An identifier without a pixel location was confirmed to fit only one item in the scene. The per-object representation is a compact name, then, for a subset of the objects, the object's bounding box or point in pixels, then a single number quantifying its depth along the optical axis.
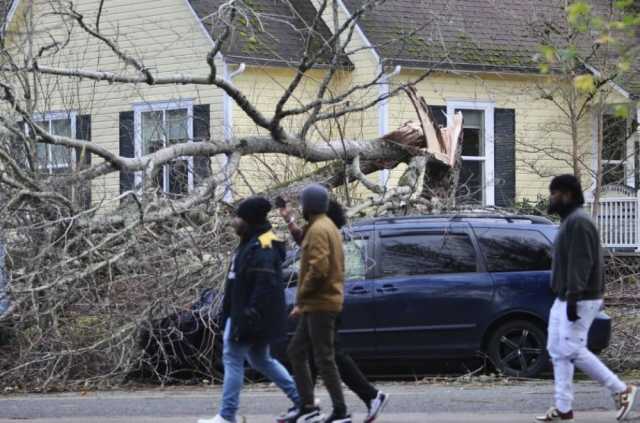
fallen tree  24.81
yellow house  44.69
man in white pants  17.39
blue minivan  24.95
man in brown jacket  16.92
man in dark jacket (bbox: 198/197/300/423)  17.28
